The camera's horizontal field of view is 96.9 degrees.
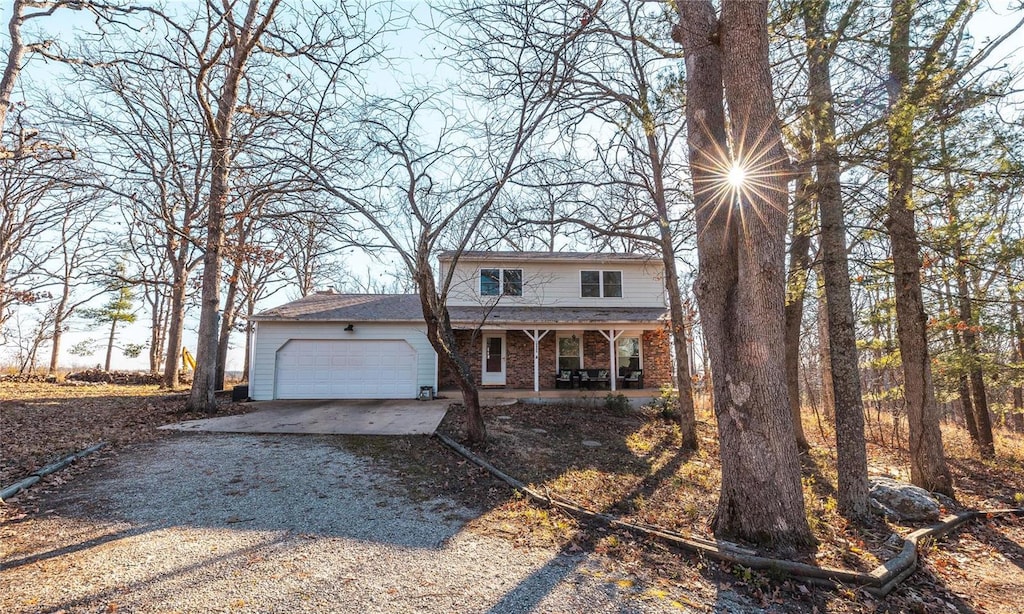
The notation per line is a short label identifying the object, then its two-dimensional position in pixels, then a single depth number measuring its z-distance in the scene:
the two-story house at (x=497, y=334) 13.34
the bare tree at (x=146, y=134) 6.77
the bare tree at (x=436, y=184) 6.63
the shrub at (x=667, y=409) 11.78
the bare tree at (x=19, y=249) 14.30
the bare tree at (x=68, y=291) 19.08
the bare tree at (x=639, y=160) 6.39
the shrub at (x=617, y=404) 12.12
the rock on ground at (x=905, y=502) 5.64
